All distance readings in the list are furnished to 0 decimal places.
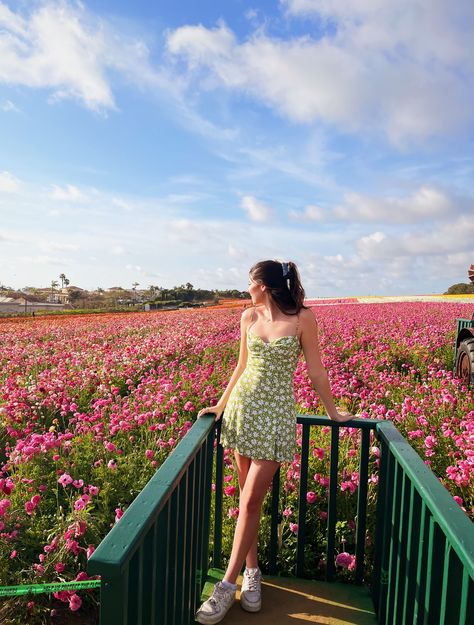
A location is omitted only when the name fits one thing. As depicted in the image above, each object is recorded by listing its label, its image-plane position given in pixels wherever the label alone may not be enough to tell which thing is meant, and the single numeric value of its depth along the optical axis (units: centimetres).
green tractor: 678
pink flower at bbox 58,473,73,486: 323
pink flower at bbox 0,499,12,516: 296
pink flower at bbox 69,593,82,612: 260
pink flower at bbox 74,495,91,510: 293
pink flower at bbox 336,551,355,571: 291
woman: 247
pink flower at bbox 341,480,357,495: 332
